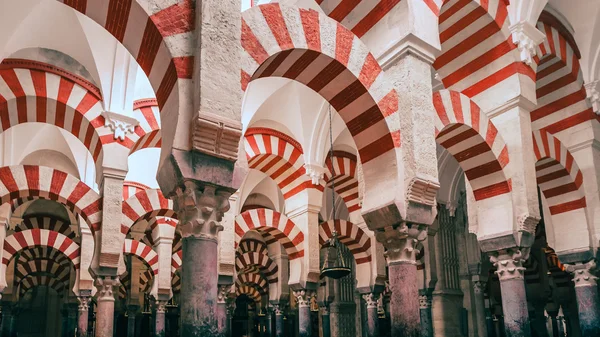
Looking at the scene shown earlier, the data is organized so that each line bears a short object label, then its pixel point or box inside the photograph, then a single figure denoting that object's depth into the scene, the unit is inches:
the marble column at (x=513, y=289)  216.8
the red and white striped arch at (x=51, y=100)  279.9
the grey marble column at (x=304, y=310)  364.2
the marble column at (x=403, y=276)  170.7
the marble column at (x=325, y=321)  446.9
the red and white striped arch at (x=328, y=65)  154.3
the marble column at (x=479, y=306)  407.5
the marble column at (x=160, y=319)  434.3
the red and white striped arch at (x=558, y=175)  281.0
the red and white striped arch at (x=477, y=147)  224.2
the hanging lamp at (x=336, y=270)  303.5
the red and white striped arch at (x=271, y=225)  375.9
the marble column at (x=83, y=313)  350.9
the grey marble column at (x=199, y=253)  122.0
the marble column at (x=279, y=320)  450.3
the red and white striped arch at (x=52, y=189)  270.7
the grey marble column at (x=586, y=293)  263.9
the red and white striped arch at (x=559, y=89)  293.4
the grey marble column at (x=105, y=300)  263.9
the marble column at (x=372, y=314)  388.2
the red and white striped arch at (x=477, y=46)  247.1
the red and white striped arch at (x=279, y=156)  390.0
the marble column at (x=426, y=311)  367.9
